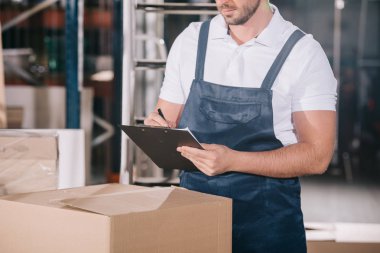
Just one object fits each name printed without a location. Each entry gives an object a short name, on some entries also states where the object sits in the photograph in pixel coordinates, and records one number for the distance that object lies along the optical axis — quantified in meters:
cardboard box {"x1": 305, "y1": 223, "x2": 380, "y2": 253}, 3.30
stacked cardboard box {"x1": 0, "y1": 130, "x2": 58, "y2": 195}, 3.00
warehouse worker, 2.80
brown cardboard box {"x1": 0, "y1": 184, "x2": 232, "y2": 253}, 2.20
